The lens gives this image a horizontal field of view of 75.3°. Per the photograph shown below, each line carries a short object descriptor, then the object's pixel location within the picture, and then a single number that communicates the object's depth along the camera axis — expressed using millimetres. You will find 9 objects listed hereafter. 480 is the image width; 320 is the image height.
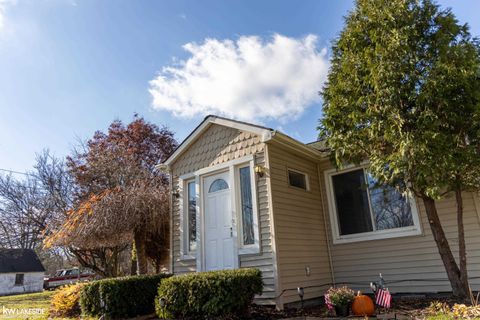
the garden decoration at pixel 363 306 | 4471
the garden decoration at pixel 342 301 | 4625
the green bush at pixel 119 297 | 5586
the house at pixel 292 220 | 5812
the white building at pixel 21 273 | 25047
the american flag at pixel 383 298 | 4438
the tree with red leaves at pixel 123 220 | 8094
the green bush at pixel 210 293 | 4641
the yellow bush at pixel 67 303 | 6695
